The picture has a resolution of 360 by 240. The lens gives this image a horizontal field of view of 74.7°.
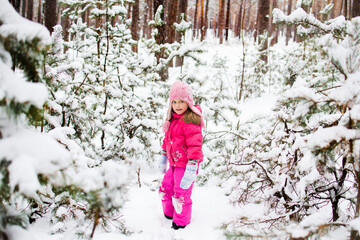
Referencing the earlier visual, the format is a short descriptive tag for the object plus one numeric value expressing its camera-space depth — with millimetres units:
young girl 2443
